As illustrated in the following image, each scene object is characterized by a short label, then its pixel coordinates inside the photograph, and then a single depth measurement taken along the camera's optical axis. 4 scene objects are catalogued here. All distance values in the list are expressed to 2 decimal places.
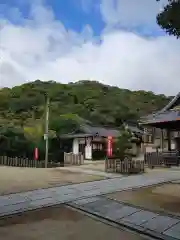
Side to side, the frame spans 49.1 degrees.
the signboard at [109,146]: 12.33
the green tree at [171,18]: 3.72
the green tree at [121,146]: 12.64
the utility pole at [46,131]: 15.18
